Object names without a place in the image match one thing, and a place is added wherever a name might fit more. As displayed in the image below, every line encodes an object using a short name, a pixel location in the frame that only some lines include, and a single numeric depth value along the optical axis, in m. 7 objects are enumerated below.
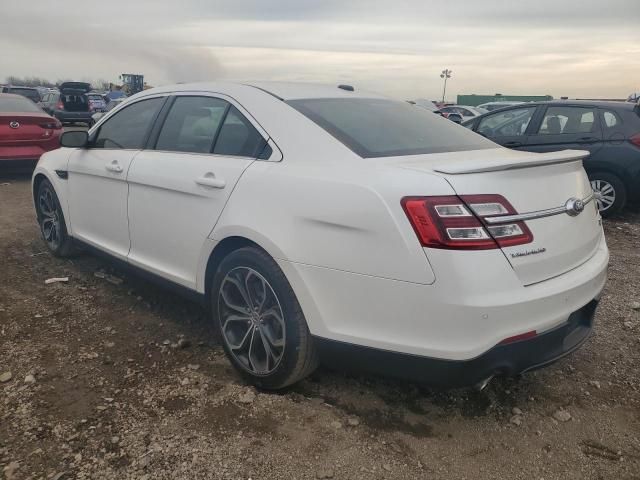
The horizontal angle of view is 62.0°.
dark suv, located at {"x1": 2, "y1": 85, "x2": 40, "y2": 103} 21.67
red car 7.99
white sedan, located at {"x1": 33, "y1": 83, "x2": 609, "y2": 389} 2.03
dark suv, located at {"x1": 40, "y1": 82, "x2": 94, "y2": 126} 18.80
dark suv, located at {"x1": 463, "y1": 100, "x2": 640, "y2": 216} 6.34
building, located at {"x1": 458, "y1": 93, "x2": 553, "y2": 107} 43.58
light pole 46.12
